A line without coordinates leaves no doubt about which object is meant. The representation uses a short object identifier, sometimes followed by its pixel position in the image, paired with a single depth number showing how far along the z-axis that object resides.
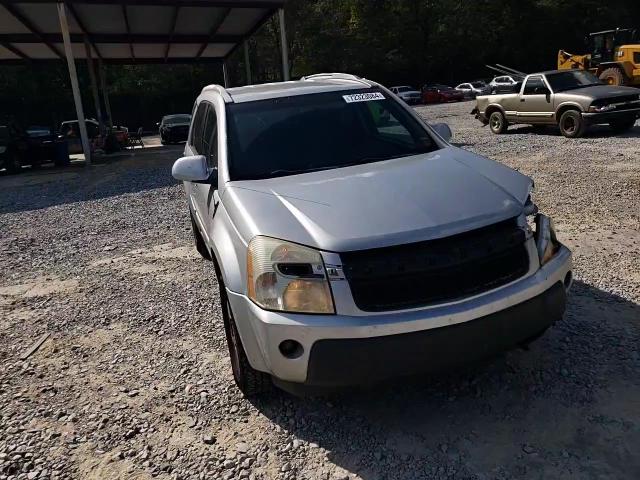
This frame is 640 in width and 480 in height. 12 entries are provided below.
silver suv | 2.45
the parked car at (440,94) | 36.66
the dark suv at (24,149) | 15.87
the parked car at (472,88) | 36.84
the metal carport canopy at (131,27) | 14.70
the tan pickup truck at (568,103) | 11.84
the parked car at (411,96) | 37.25
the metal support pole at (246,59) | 20.82
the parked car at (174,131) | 23.61
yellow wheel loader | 21.64
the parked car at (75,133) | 22.64
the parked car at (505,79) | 32.19
